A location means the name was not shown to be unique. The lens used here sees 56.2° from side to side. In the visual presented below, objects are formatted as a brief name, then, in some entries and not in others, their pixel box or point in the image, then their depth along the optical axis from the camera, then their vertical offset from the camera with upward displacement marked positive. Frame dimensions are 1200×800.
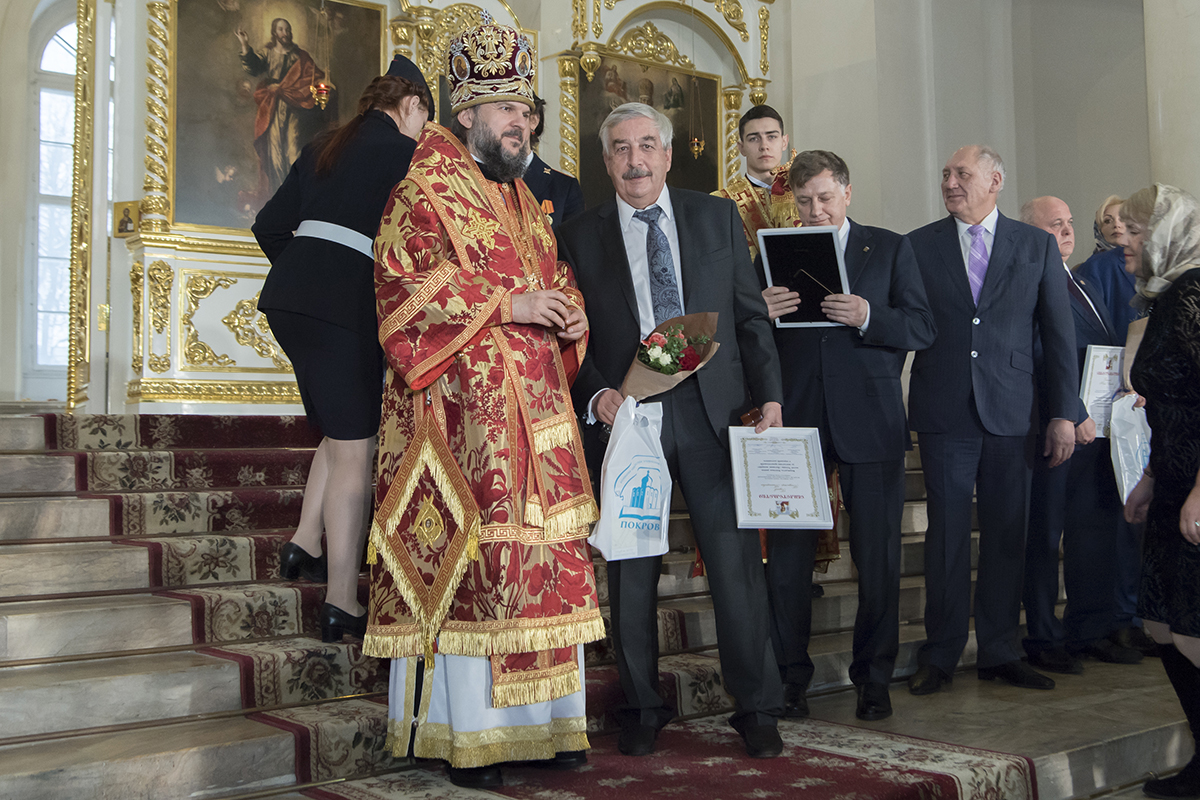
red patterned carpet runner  2.81 -0.83
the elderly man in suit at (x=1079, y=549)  4.40 -0.37
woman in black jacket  3.41 +0.49
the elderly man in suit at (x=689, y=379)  3.22 +0.27
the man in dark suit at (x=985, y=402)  4.04 +0.20
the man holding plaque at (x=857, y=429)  3.68 +0.10
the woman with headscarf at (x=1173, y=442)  2.85 +0.03
